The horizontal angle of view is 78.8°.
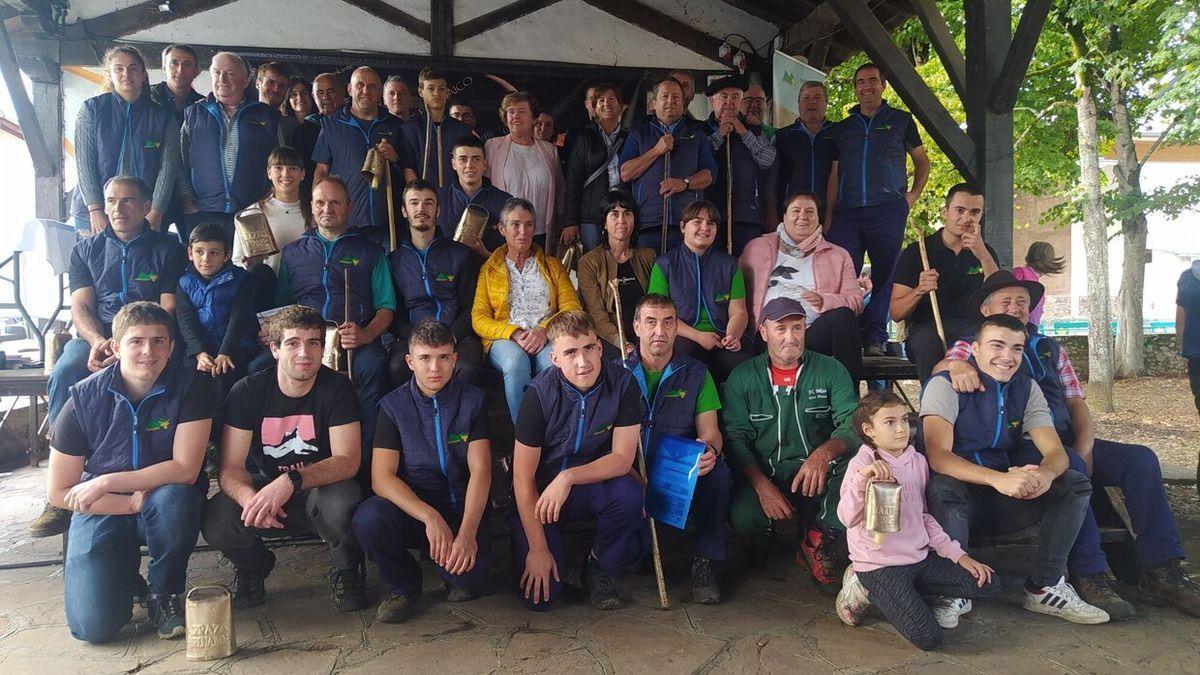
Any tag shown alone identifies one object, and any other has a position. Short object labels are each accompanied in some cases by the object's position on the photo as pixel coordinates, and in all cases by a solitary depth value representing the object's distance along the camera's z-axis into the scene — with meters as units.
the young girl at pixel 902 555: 2.78
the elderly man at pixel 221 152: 4.49
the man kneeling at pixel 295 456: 3.13
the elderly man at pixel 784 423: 3.47
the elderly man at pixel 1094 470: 3.13
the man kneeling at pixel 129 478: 2.88
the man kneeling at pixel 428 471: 3.09
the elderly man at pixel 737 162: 4.98
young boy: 3.74
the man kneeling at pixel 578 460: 3.16
